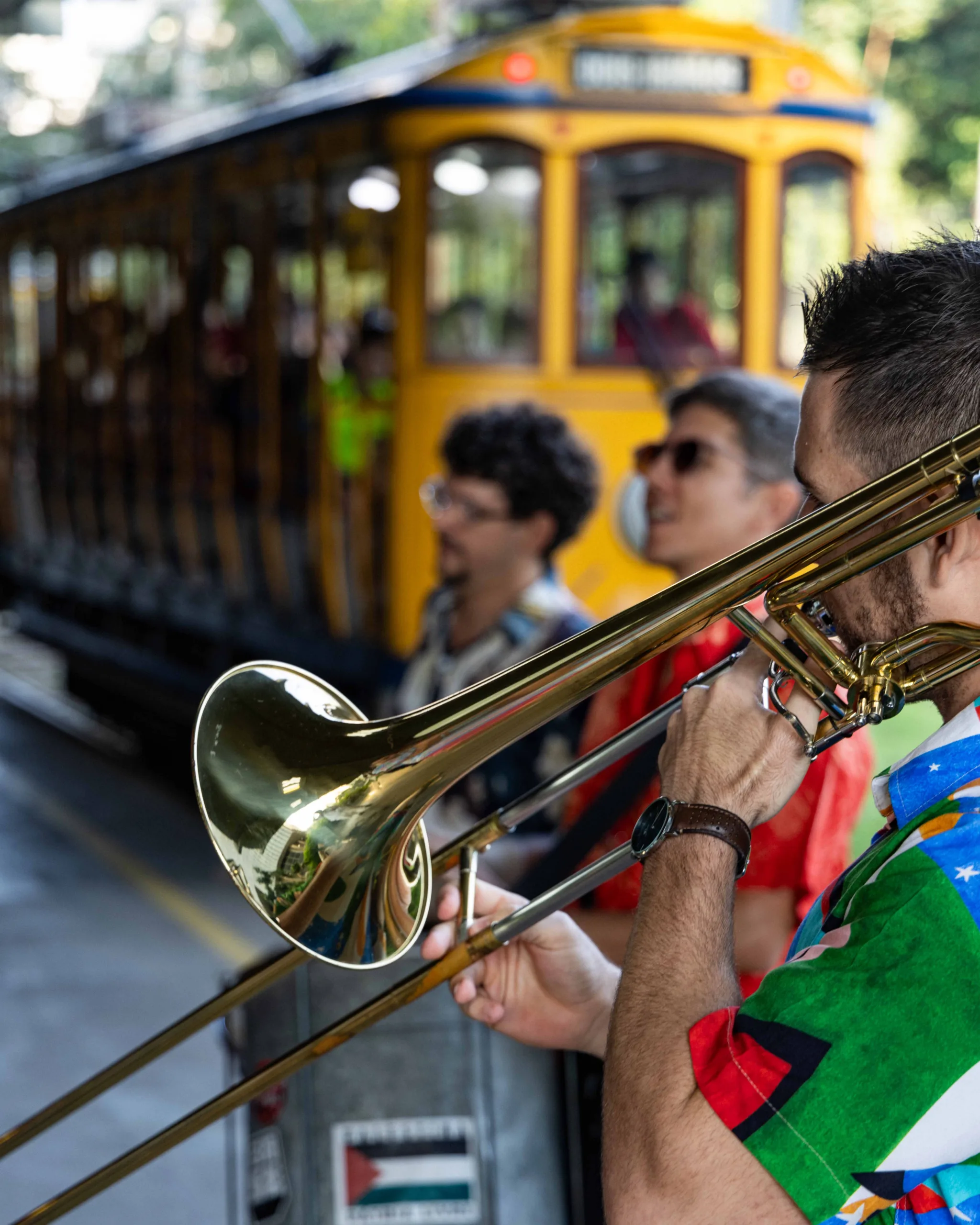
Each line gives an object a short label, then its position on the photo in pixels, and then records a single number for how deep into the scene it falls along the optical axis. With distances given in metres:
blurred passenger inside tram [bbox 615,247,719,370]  7.25
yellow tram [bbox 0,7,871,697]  6.95
